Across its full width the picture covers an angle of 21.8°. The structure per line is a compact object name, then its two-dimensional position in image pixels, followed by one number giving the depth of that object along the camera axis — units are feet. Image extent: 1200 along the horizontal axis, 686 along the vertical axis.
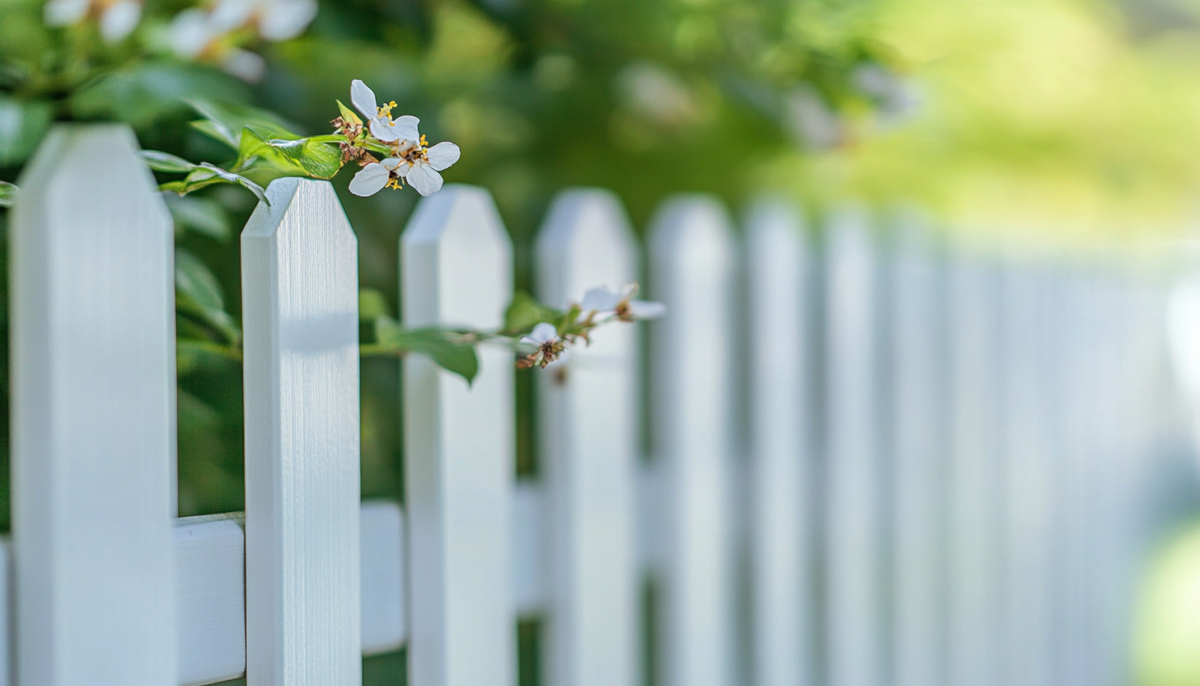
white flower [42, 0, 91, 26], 5.46
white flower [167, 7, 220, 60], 5.67
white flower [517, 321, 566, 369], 5.23
